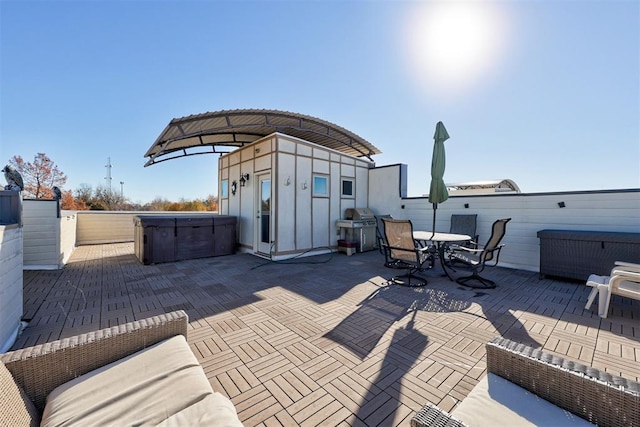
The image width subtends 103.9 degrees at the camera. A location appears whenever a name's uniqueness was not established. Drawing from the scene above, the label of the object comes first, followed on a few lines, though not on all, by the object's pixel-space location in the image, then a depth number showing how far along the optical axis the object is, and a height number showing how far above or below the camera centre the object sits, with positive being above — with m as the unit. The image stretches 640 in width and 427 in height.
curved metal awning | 6.26 +2.25
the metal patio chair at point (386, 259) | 4.67 -1.13
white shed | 6.52 +1.03
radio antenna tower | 25.88 +3.95
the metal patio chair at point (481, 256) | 4.16 -0.86
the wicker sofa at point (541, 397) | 0.99 -0.85
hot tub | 6.09 -0.81
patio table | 4.40 -0.54
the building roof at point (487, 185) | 10.52 +1.00
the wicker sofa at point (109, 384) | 1.06 -0.90
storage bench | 3.99 -0.72
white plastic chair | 2.97 -0.97
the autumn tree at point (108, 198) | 22.73 +0.78
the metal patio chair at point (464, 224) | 6.19 -0.40
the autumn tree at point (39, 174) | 18.88 +2.50
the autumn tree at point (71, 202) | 19.55 +0.30
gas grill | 7.52 -0.62
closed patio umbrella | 4.97 +0.81
